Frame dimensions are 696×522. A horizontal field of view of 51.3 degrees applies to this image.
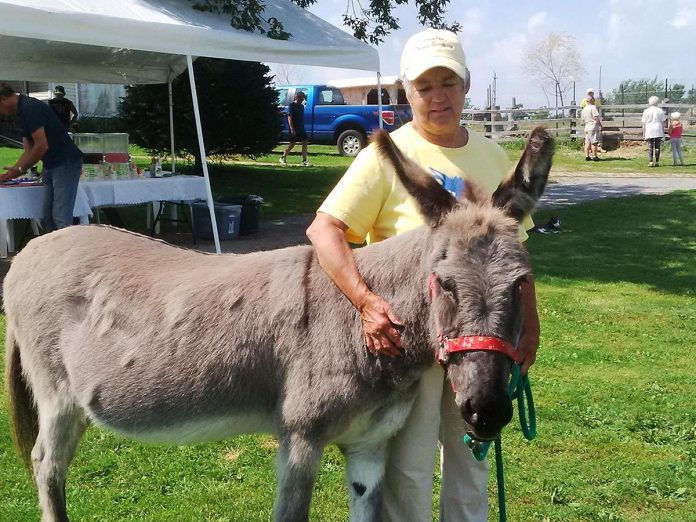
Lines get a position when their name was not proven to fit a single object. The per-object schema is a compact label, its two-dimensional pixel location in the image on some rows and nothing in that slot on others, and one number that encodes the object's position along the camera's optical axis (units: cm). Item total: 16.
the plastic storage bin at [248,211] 1144
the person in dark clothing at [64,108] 1524
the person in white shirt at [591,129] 2277
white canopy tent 773
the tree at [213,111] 1697
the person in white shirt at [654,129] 2111
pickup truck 2377
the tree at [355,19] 1028
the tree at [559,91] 4334
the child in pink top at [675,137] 2111
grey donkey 214
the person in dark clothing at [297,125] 2142
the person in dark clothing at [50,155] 811
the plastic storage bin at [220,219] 1092
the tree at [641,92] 3981
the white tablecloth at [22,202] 831
